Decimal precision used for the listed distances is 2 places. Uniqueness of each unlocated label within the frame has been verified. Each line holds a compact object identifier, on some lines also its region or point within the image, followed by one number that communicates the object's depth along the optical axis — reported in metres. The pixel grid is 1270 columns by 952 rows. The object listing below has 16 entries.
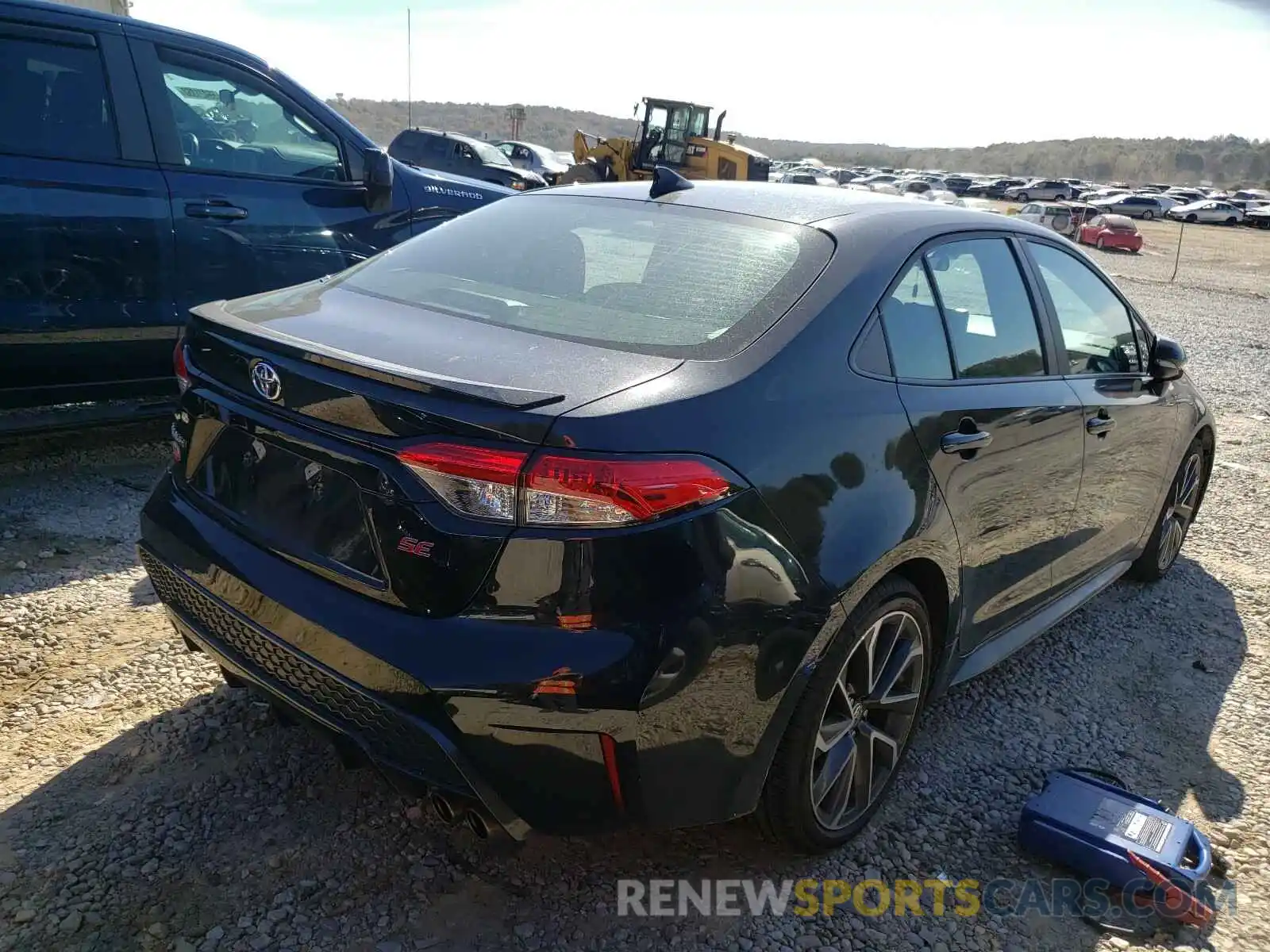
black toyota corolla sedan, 1.94
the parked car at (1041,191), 57.70
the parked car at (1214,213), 50.38
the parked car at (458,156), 20.05
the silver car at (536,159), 29.20
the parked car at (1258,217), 48.72
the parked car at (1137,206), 51.50
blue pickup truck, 4.12
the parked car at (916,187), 50.50
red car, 29.19
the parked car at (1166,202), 54.52
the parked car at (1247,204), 52.56
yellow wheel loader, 23.08
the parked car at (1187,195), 63.00
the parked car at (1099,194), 54.68
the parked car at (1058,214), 30.20
